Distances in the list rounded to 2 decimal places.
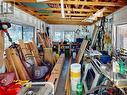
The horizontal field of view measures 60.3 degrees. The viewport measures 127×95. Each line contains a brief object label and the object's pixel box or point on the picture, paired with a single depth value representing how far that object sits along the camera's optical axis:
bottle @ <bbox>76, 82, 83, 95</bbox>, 2.75
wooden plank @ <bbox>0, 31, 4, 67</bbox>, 2.21
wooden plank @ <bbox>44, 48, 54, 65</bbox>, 4.27
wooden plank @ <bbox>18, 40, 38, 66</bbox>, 3.06
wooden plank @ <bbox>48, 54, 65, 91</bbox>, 2.58
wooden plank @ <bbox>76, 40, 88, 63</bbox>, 4.04
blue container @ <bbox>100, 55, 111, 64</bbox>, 3.01
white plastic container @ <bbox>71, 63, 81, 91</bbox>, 3.14
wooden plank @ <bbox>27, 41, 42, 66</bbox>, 3.70
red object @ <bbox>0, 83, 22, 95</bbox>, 1.82
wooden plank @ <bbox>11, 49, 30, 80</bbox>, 2.53
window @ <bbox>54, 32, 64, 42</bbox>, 7.69
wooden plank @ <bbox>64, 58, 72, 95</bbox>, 2.52
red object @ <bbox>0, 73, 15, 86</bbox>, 1.94
